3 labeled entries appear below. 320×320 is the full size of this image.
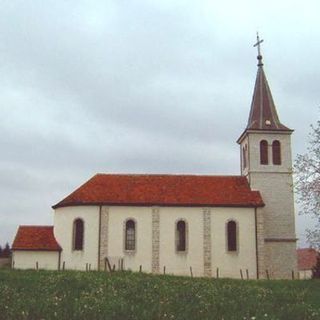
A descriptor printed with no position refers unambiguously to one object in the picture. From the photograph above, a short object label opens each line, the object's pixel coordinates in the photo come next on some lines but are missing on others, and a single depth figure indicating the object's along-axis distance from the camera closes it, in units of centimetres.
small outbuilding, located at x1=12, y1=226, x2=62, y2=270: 3862
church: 3881
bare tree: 2662
